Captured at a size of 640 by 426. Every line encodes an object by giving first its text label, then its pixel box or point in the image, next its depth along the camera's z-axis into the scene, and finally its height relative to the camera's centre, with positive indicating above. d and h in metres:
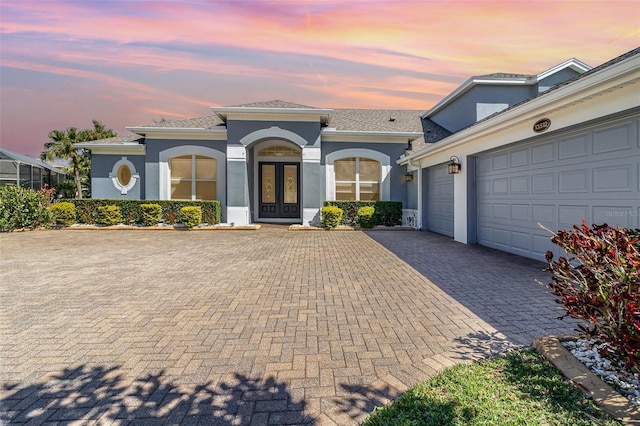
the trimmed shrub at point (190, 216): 13.44 -0.28
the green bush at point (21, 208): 12.23 +0.11
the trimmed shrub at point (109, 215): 13.89 -0.21
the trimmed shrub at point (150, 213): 13.81 -0.14
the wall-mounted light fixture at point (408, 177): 14.29 +1.44
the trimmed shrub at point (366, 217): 13.91 -0.39
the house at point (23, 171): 19.39 +2.71
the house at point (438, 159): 5.52 +1.67
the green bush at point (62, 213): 13.44 -0.10
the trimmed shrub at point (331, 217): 13.53 -0.37
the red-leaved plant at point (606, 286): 2.23 -0.64
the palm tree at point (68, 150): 25.70 +5.10
